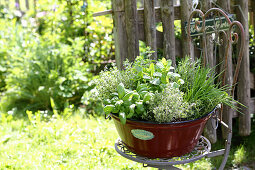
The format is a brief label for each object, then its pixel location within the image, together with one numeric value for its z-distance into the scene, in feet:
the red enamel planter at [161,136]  4.79
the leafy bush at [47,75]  12.16
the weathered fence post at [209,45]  7.94
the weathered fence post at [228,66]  8.07
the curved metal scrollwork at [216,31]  5.11
